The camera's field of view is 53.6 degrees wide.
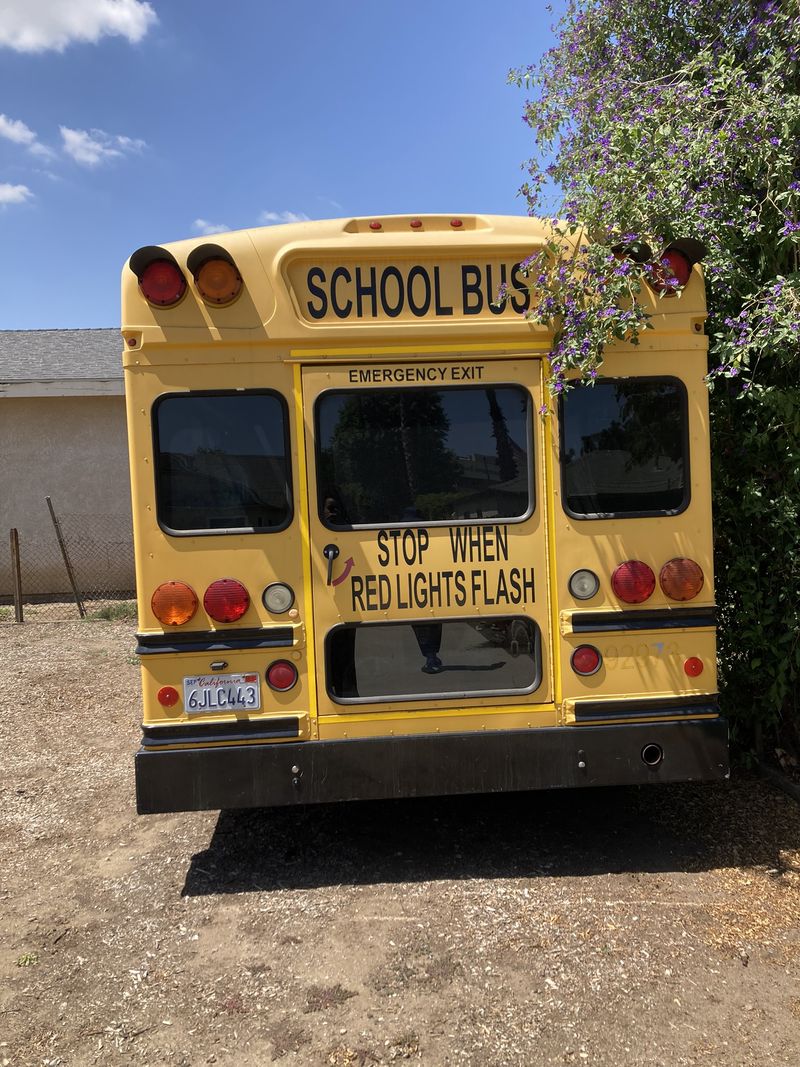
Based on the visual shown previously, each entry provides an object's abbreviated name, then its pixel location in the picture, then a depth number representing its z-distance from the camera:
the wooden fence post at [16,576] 10.67
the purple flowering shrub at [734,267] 3.38
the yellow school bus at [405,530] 3.41
